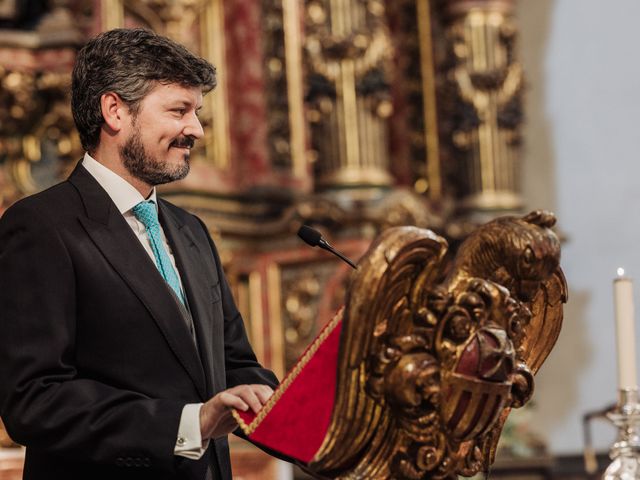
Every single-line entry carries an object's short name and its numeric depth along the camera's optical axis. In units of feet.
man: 14.33
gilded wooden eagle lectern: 13.35
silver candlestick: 18.62
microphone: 16.59
